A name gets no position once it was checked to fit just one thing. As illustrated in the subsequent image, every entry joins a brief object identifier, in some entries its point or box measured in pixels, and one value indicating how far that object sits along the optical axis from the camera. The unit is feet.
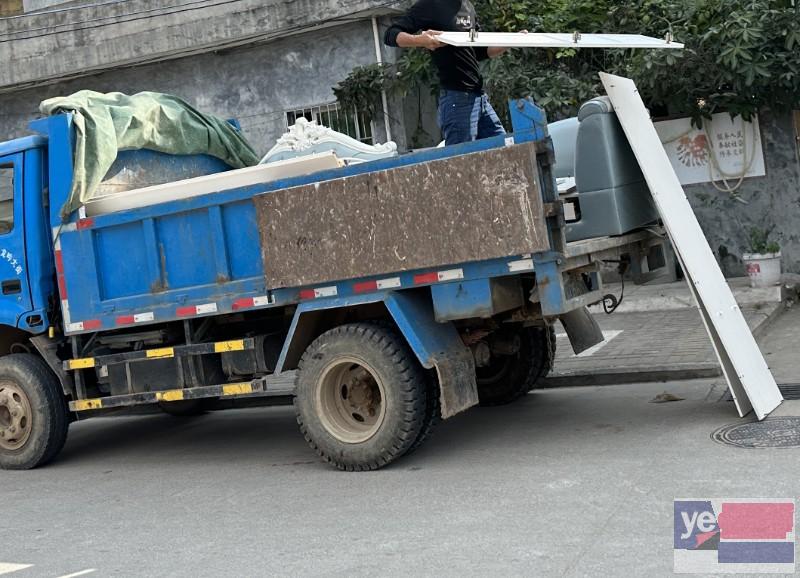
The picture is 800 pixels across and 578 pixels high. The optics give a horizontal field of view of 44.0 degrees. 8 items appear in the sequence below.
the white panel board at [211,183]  22.40
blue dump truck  20.07
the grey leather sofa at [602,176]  21.89
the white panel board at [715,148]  40.68
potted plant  37.14
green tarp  24.53
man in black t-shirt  22.81
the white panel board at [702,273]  21.39
